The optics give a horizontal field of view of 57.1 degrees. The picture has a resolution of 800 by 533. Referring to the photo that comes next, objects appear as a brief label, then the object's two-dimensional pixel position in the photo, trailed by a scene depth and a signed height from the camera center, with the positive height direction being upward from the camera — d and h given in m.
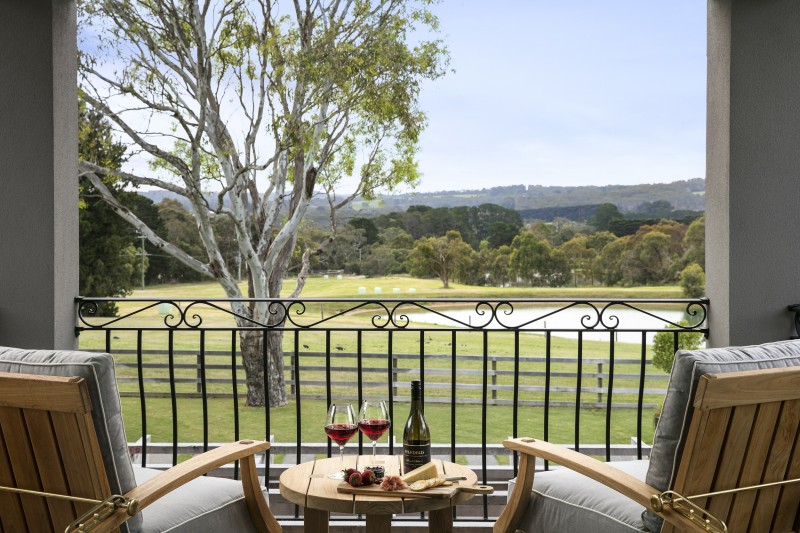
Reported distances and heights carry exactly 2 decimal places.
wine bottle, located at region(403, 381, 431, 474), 2.07 -0.58
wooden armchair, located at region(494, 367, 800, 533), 1.65 -0.52
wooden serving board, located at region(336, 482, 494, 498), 1.86 -0.65
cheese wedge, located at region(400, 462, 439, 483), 1.97 -0.64
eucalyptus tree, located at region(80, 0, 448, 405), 12.63 +2.44
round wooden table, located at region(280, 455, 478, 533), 1.84 -0.67
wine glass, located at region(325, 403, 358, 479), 2.04 -0.53
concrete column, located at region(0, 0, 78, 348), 2.98 +0.22
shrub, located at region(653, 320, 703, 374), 15.48 -2.41
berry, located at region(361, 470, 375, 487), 1.94 -0.64
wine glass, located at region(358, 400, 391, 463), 2.06 -0.52
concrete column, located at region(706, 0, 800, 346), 3.03 +0.28
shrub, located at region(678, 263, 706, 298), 16.59 -1.00
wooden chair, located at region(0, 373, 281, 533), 1.62 -0.52
